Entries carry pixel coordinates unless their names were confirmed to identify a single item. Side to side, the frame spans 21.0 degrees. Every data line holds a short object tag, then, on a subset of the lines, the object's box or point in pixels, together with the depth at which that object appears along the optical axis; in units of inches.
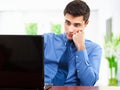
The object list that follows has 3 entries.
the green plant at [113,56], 130.8
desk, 72.8
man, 81.5
